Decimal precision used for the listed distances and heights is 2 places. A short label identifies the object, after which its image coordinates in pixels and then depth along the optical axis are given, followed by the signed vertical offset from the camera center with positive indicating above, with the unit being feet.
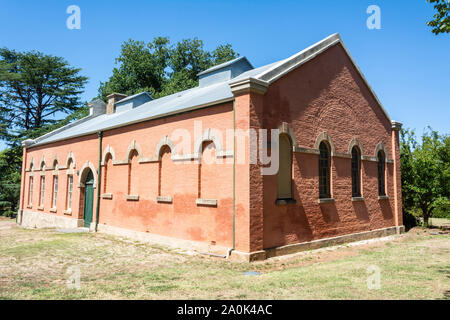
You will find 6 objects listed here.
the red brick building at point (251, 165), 31.09 +2.87
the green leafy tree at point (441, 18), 19.90 +10.83
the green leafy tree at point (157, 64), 123.95 +49.35
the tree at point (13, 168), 103.04 +6.02
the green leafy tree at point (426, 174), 55.52 +2.80
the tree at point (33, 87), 110.93 +35.83
